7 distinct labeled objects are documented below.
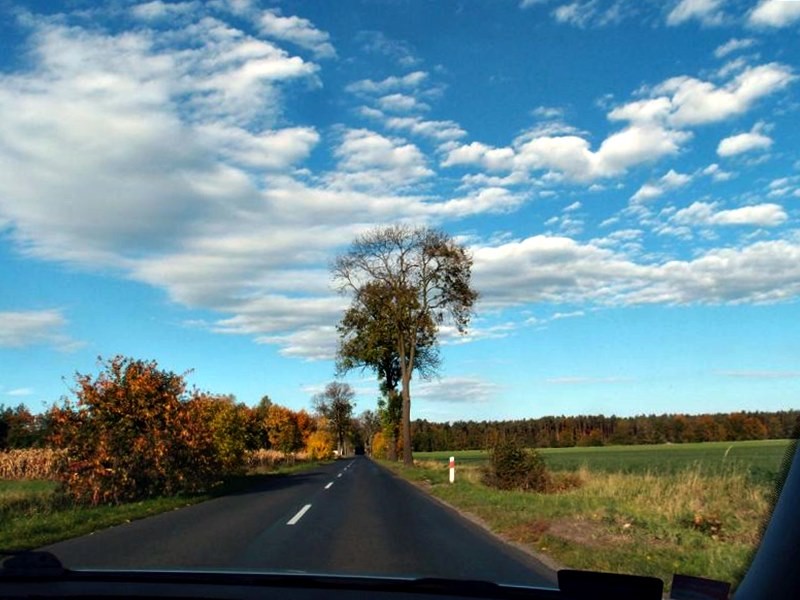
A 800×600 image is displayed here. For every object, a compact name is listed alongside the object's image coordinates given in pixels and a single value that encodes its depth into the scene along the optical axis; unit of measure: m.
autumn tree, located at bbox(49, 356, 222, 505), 19.09
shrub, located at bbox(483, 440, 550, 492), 22.67
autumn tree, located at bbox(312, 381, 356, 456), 114.94
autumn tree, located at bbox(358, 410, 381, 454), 132.32
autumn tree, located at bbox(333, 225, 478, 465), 41.69
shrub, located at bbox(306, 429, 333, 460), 82.61
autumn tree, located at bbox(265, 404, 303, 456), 63.44
